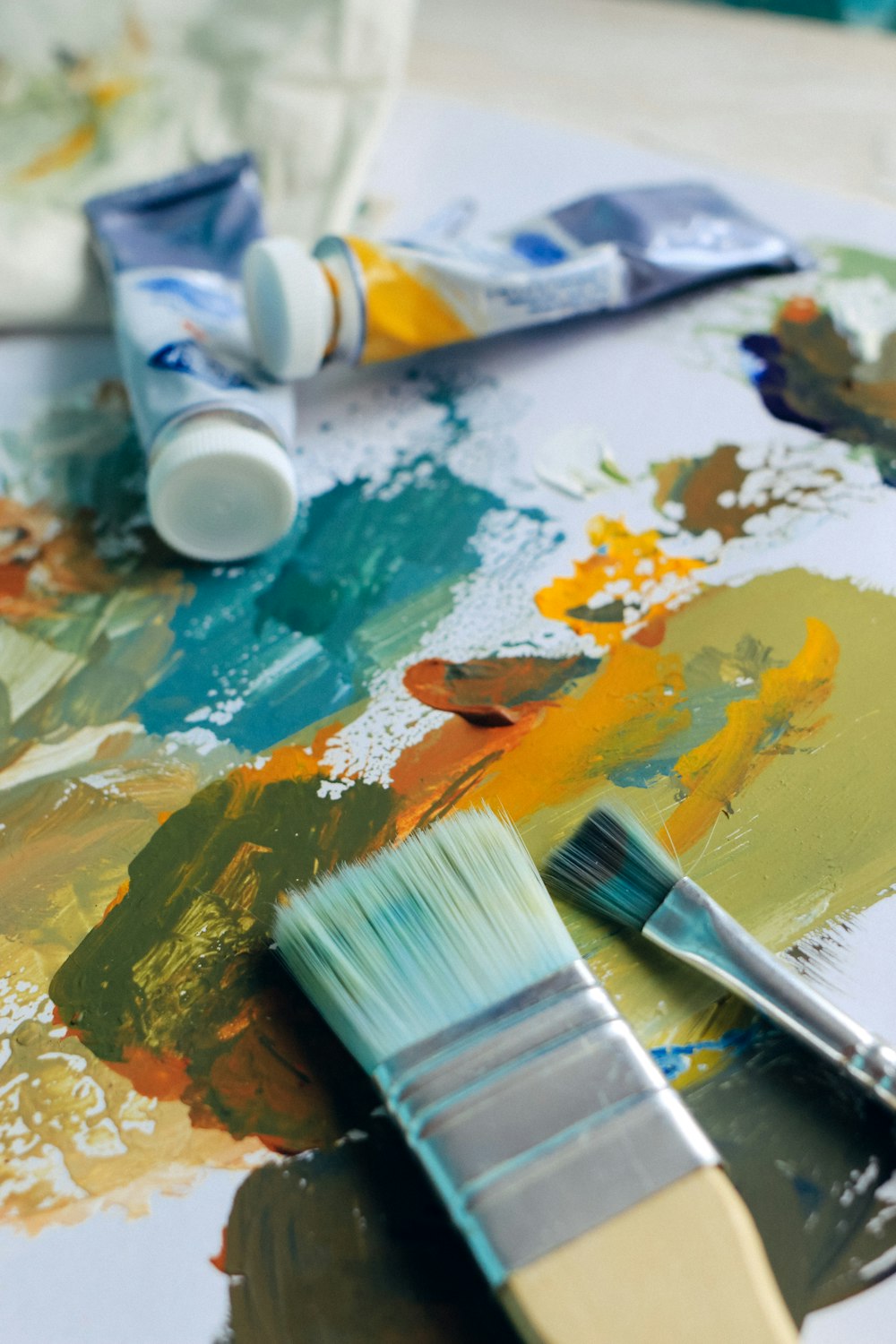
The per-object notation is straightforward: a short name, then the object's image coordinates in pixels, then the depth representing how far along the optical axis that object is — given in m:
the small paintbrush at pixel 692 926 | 0.38
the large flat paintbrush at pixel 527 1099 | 0.31
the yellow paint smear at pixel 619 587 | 0.58
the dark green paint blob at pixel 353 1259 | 0.36
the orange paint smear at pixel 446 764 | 0.50
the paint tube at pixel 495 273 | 0.66
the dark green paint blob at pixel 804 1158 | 0.36
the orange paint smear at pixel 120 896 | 0.46
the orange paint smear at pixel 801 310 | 0.78
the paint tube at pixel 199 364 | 0.58
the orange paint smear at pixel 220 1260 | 0.37
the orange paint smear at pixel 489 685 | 0.54
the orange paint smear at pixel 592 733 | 0.50
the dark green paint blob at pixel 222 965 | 0.41
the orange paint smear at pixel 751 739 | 0.49
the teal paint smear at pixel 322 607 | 0.55
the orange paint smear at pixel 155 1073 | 0.41
